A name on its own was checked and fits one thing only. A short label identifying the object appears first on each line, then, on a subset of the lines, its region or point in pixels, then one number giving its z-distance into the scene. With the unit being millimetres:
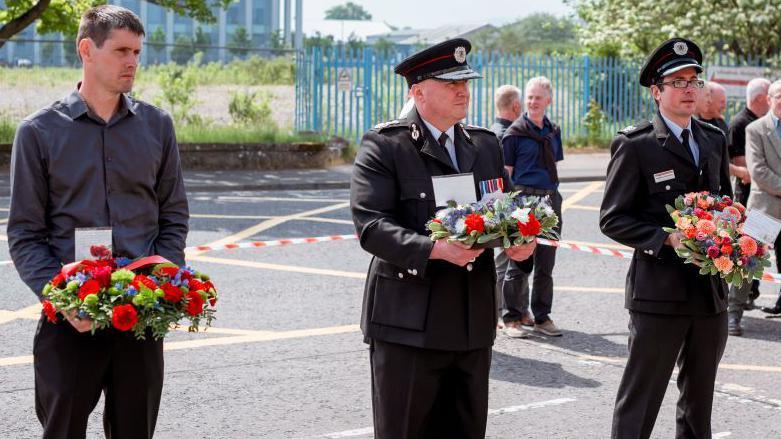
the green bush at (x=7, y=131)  20750
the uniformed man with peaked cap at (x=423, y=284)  4223
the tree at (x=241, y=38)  87762
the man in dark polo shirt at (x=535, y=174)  8492
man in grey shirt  3971
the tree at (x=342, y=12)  199125
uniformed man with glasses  5121
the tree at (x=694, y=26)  27172
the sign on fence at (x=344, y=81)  22766
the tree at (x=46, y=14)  19625
